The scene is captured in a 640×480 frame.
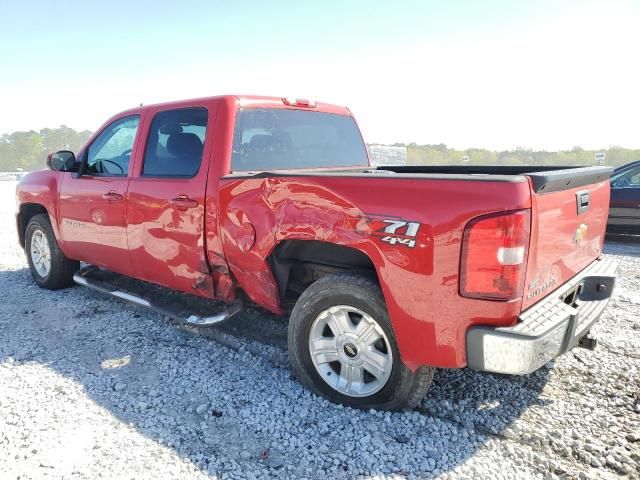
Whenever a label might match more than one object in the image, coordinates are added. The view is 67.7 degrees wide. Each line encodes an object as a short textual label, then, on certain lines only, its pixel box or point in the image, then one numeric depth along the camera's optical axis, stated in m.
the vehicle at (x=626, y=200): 7.97
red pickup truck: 2.26
